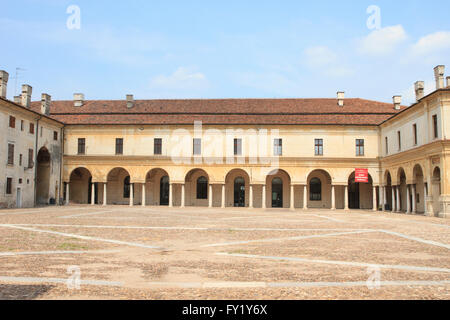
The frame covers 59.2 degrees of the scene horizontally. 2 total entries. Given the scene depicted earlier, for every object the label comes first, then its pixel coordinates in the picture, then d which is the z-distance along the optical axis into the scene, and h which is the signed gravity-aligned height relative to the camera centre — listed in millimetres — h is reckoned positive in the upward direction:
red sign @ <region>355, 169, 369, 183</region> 36688 +1223
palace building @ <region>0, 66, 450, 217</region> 36844 +3344
